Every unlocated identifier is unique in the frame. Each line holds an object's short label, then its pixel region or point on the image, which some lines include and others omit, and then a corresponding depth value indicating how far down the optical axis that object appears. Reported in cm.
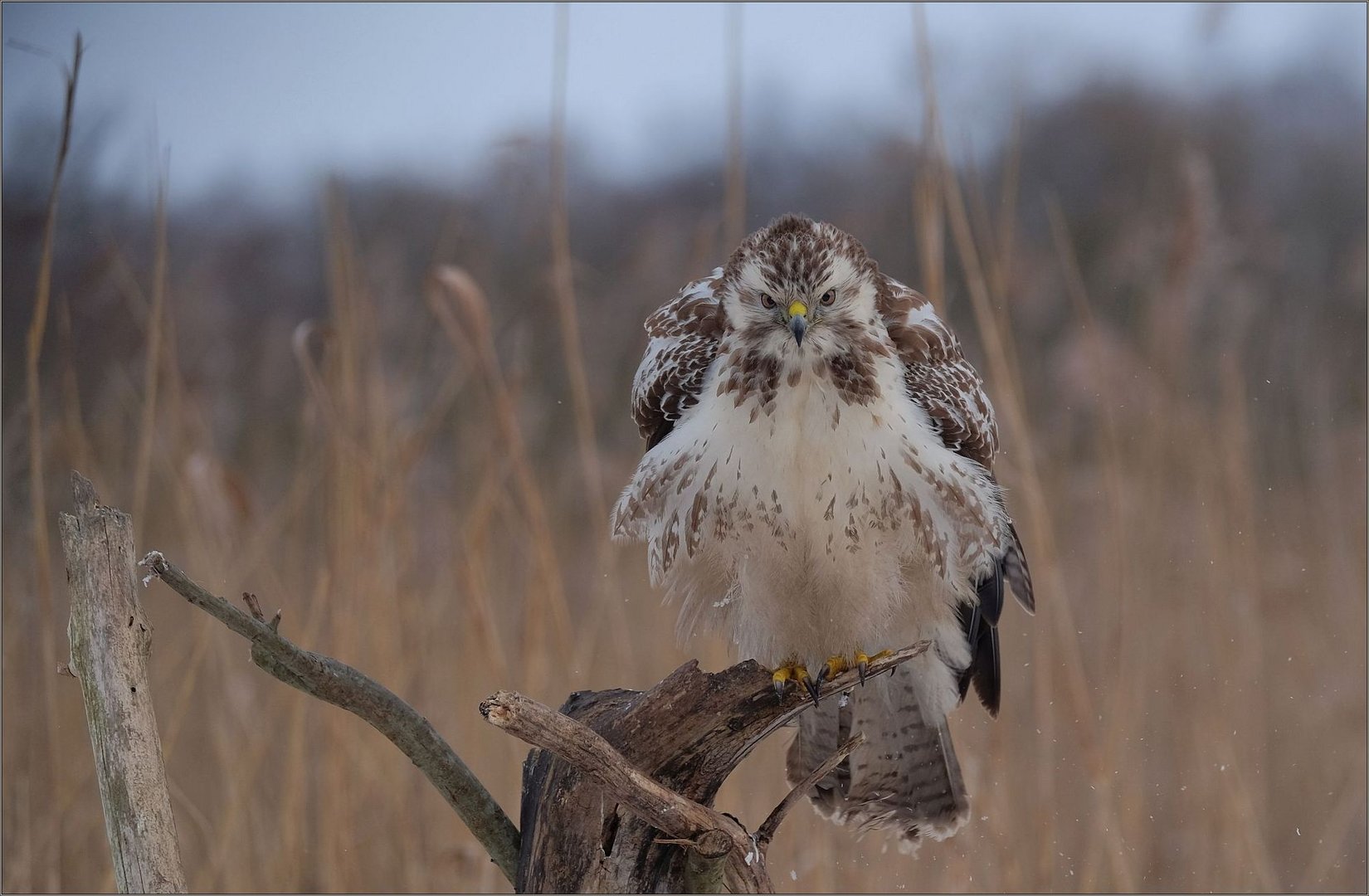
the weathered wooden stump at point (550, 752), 1290
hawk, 1308
